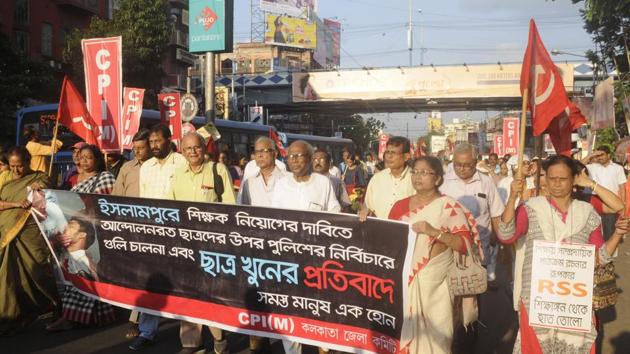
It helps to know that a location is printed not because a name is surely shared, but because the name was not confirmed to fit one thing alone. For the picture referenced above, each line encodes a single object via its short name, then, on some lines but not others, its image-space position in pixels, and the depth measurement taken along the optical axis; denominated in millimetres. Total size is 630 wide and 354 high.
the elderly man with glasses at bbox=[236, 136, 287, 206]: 5145
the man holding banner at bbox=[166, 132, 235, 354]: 5043
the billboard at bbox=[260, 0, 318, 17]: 63594
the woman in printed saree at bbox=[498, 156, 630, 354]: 3586
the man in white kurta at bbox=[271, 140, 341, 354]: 4684
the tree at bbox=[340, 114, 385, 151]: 71438
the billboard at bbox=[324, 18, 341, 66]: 72000
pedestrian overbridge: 36344
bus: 13906
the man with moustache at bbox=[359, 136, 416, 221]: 5270
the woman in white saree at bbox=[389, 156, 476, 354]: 3643
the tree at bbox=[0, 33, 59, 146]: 17828
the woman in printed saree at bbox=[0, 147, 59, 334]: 5750
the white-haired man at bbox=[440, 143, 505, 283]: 5602
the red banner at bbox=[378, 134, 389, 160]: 25128
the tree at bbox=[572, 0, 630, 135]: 18203
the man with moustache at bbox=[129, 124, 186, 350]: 5320
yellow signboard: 64062
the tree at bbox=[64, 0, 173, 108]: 24641
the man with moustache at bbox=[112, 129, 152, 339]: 5680
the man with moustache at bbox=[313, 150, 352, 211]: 7965
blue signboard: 12922
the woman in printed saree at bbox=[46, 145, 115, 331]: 5797
